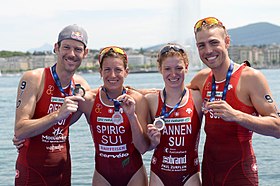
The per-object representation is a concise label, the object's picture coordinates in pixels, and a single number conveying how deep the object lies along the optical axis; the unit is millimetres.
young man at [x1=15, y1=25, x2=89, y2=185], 5934
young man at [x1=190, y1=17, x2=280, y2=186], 5512
